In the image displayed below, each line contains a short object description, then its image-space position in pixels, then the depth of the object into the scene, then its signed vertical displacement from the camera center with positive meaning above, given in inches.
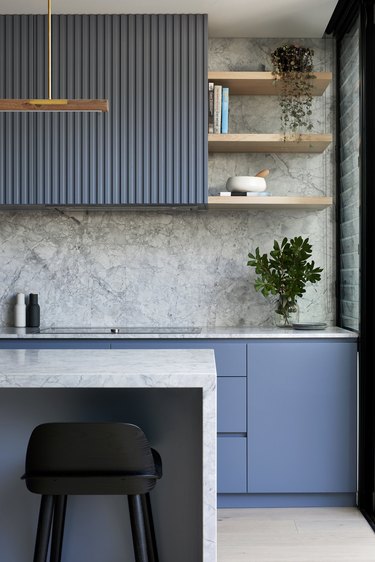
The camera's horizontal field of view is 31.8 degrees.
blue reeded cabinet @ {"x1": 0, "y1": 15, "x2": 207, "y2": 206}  146.8 +42.1
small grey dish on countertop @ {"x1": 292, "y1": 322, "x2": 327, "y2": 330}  144.9 -10.1
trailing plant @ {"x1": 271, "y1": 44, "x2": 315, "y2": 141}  149.9 +47.1
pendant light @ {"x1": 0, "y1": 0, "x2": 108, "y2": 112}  99.7 +26.8
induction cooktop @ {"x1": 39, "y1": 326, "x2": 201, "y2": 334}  143.8 -11.3
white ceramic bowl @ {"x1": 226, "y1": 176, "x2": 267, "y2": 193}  148.5 +22.0
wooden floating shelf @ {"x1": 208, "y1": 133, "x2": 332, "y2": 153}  147.0 +31.3
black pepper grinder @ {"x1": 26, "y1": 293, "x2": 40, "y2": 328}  157.4 -7.5
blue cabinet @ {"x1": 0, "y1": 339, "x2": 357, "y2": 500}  136.6 -28.5
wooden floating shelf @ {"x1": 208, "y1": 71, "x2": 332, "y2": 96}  148.2 +45.5
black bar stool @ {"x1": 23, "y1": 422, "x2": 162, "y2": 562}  73.4 -20.3
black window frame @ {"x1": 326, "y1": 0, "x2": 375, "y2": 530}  134.8 +3.5
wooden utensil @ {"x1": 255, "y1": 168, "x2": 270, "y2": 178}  151.3 +24.7
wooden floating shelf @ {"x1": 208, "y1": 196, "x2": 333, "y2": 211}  146.1 +17.7
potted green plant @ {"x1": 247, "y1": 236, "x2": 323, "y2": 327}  148.3 +1.9
